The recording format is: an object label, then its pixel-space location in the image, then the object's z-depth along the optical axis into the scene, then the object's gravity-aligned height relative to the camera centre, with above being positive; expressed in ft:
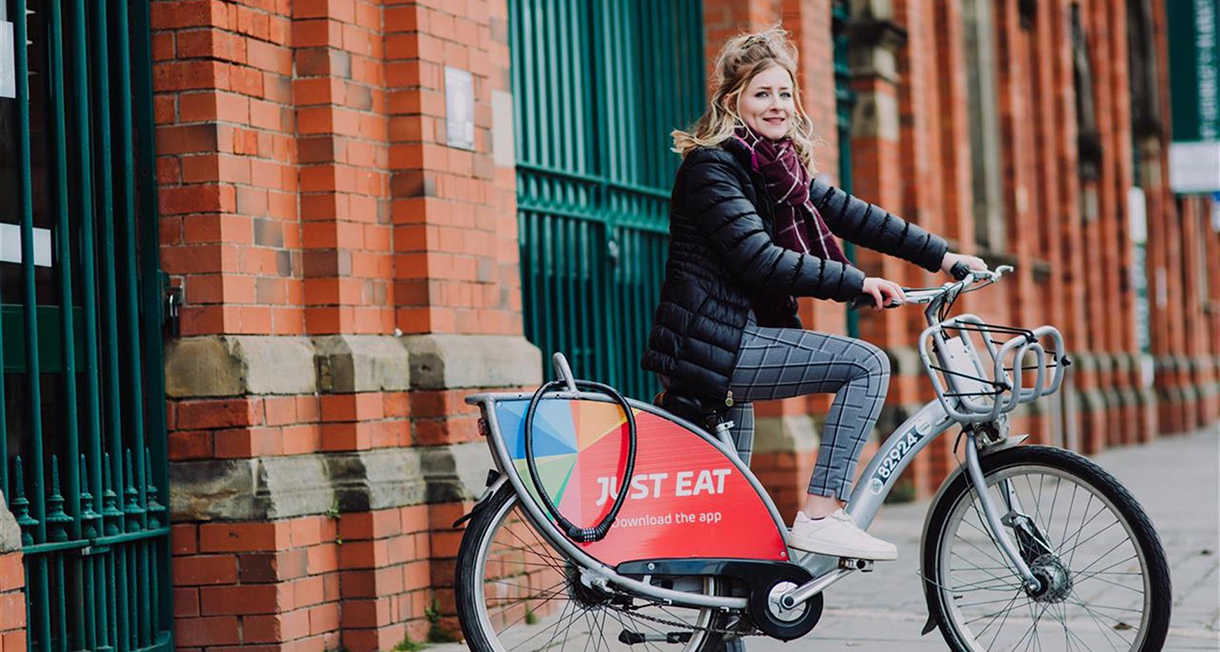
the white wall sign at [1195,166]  84.69 +7.79
